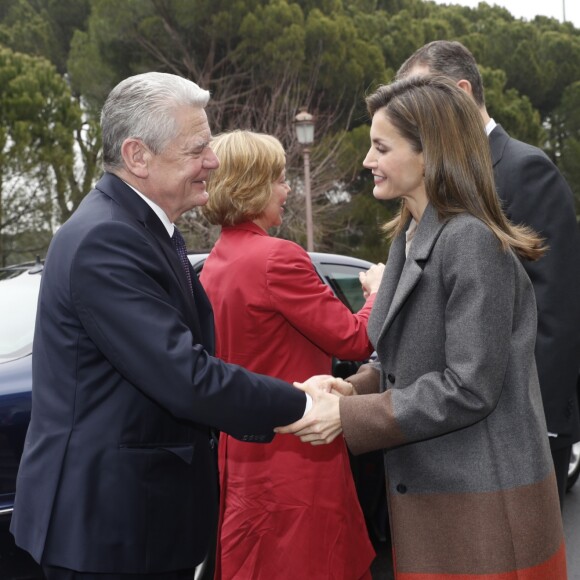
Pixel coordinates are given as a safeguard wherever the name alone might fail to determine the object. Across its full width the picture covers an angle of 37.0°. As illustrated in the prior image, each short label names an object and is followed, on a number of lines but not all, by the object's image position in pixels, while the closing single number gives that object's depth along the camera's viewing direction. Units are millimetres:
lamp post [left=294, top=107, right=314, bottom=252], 13594
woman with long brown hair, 1955
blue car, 2992
